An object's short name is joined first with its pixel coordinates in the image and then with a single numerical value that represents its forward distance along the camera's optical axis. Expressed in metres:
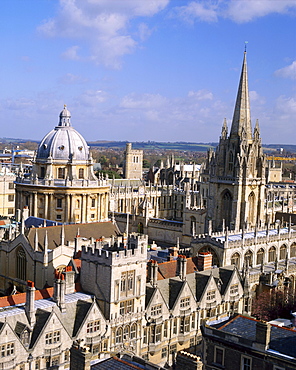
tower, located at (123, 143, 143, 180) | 160.75
